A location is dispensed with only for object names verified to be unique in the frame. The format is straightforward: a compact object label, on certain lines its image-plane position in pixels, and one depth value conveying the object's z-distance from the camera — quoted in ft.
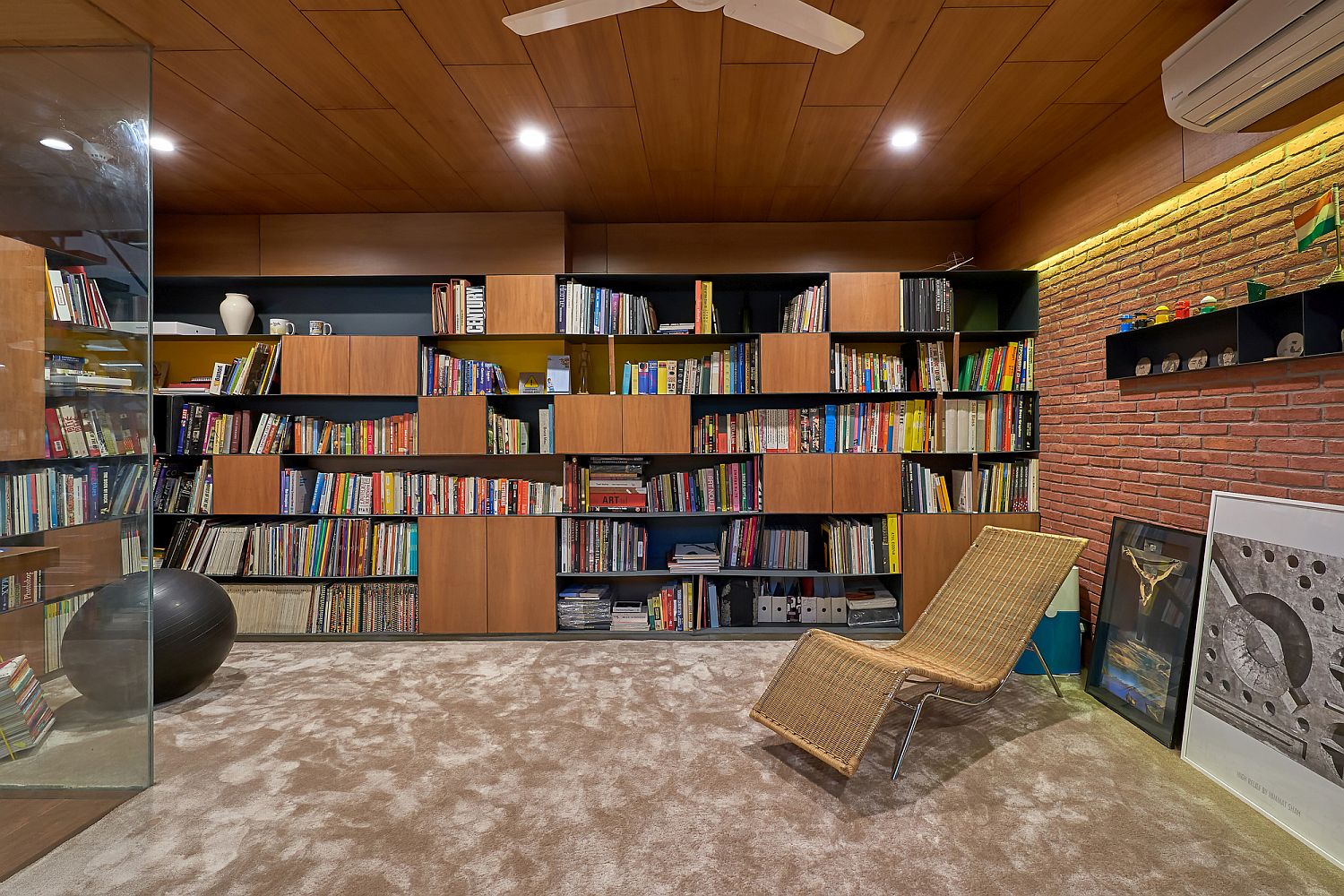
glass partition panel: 6.19
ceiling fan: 5.32
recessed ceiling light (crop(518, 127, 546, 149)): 9.91
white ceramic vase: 13.25
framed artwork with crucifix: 8.38
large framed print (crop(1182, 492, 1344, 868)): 6.40
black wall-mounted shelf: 6.84
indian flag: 6.66
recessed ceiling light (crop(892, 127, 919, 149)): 9.95
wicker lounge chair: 7.59
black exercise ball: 6.75
